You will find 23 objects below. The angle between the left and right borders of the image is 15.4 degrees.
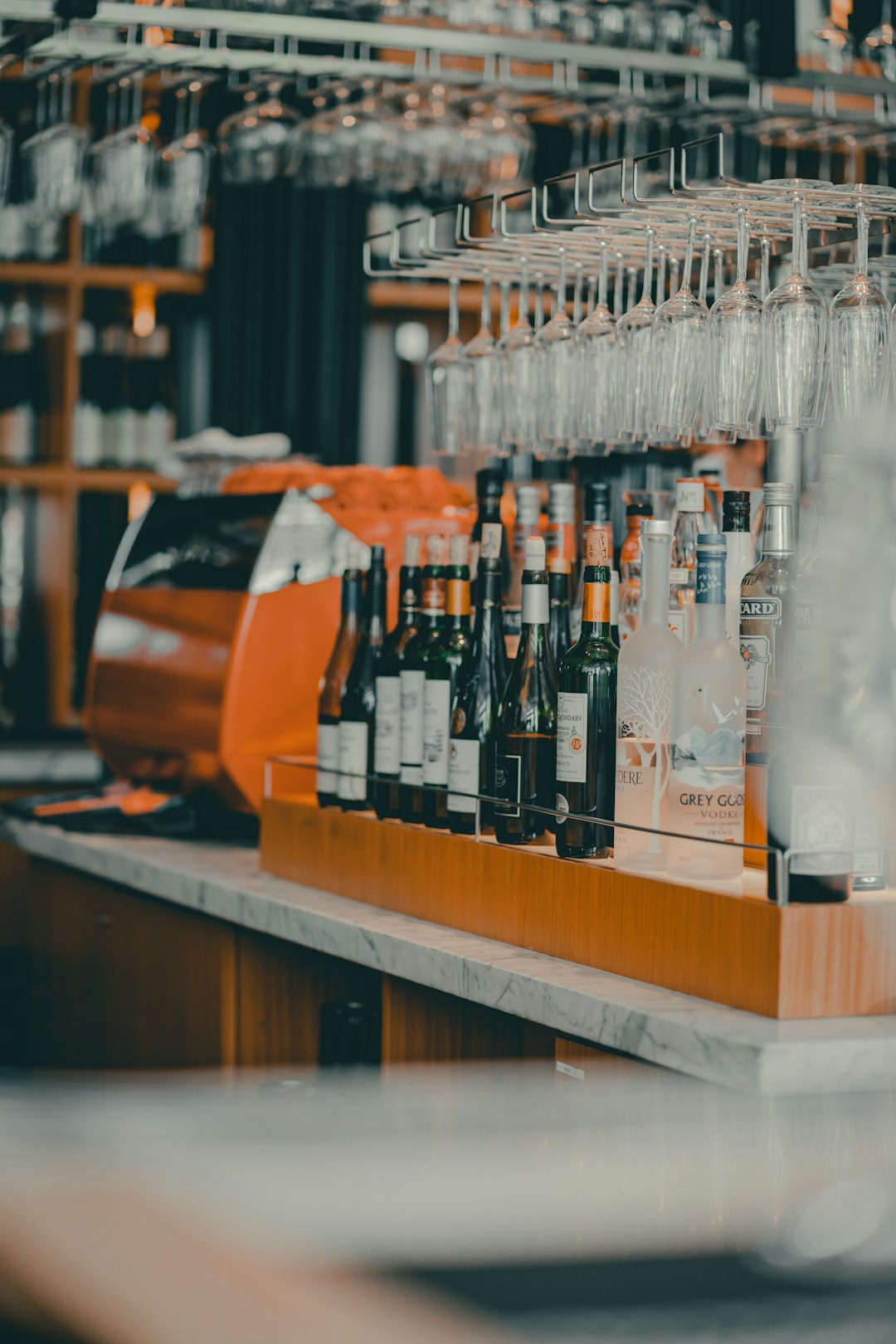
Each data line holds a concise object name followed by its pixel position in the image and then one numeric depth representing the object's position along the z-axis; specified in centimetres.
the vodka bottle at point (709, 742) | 307
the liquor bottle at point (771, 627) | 314
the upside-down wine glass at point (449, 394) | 371
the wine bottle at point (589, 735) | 324
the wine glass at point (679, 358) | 330
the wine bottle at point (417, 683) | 356
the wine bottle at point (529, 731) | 336
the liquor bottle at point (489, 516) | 352
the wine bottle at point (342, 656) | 384
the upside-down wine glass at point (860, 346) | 316
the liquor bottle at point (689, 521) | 334
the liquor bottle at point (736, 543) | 328
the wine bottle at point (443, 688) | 349
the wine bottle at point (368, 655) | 382
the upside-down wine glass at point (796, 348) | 316
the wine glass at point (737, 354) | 321
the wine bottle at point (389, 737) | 361
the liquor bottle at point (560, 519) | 353
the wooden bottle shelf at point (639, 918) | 295
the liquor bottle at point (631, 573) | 342
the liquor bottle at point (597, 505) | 337
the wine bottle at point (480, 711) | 344
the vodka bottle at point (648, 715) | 316
